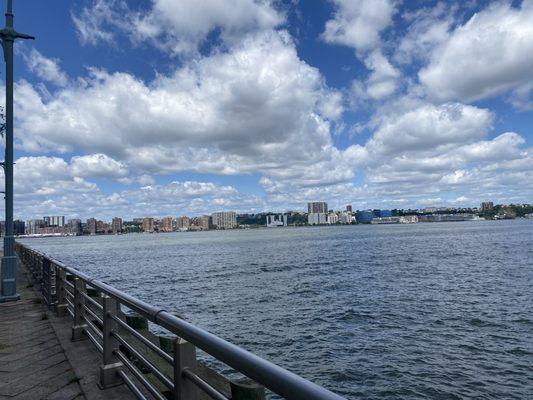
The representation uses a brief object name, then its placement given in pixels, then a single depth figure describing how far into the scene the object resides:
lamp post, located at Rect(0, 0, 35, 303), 13.30
